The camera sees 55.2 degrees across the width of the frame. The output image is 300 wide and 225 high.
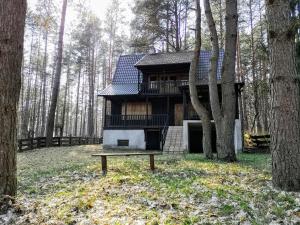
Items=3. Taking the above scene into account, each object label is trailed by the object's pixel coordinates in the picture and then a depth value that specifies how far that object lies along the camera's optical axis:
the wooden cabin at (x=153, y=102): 21.28
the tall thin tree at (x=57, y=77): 19.31
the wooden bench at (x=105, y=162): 8.13
